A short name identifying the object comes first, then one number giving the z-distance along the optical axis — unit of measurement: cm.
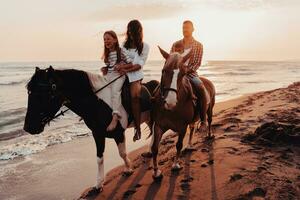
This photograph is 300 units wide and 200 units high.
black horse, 575
